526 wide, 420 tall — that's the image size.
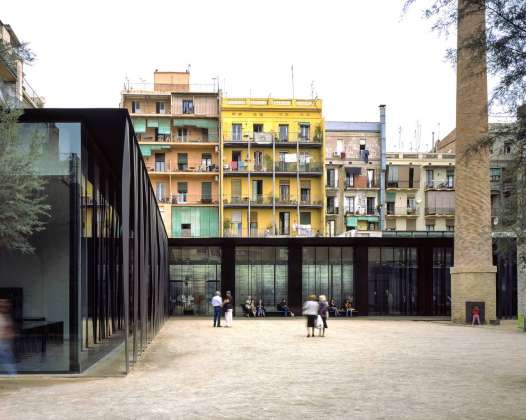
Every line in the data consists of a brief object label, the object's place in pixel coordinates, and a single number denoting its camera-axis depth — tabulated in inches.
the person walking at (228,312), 1218.6
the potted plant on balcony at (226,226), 2363.9
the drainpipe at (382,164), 2464.3
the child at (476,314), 1294.3
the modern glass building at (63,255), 546.6
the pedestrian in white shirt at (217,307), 1208.2
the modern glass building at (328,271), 1601.9
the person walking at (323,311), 988.9
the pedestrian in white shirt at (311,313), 965.2
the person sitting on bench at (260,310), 1603.1
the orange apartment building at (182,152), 2402.8
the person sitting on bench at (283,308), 1595.7
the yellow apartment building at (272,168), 2389.3
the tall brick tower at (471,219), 1280.8
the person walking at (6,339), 528.4
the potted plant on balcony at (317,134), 2409.8
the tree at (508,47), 418.3
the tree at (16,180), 488.4
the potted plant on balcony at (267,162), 2405.3
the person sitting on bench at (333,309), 1592.0
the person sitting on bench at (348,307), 1599.4
